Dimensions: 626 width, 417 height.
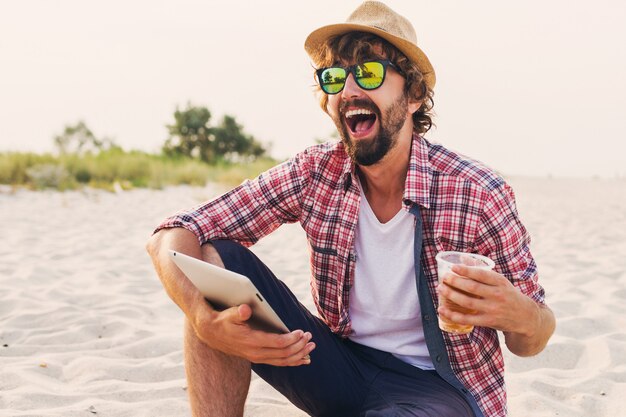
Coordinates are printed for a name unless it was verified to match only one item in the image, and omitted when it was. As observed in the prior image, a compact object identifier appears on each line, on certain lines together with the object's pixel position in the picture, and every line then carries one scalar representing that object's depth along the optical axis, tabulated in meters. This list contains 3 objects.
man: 2.06
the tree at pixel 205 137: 24.98
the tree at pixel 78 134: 29.38
